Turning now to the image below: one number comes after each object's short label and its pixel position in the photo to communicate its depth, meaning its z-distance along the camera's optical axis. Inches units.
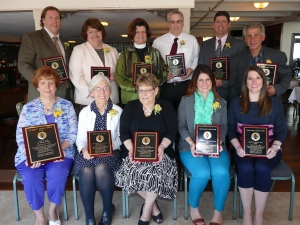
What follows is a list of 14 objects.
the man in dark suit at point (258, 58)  116.3
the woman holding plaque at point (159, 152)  95.8
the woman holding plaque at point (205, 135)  97.2
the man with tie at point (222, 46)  125.3
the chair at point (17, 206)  102.6
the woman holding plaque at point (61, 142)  95.3
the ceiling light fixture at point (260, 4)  252.4
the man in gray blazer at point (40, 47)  117.2
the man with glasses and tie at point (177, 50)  126.4
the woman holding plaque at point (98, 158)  96.7
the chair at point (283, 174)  98.8
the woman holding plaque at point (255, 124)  96.7
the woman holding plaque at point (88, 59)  119.3
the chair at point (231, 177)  101.0
